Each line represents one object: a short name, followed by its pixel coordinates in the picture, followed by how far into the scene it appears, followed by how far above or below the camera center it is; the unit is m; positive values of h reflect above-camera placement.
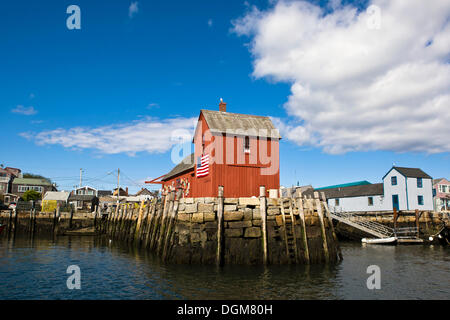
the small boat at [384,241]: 32.94 -4.06
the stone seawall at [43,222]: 45.44 -3.31
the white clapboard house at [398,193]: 46.59 +1.36
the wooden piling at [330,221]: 20.70 -1.38
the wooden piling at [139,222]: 29.88 -2.11
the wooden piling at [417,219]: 37.21 -2.00
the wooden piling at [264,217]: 17.83 -0.94
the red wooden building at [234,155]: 23.53 +3.48
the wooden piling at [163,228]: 21.35 -1.90
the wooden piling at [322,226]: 19.19 -1.55
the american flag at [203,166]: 24.13 +2.70
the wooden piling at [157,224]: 23.33 -1.81
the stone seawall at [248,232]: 17.98 -1.81
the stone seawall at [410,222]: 37.62 -2.47
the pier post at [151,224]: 25.57 -2.02
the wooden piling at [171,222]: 19.36 -1.38
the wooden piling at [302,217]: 18.50 -0.98
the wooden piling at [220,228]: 17.56 -1.56
